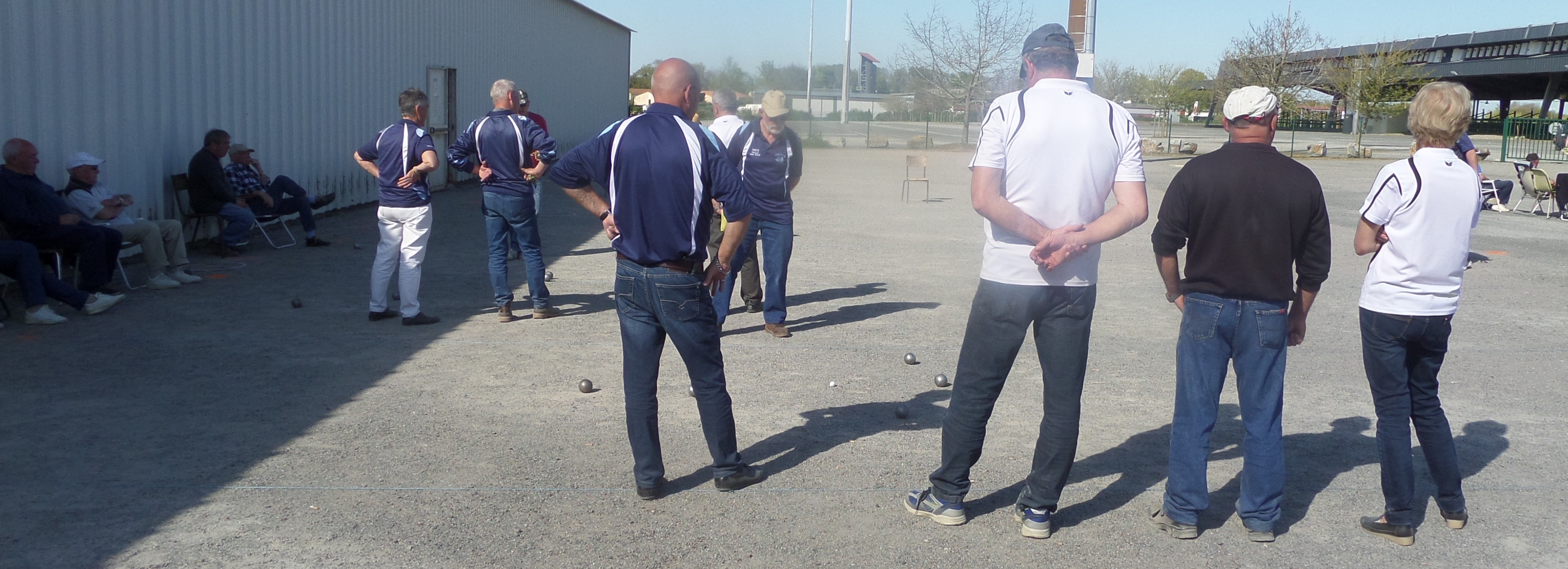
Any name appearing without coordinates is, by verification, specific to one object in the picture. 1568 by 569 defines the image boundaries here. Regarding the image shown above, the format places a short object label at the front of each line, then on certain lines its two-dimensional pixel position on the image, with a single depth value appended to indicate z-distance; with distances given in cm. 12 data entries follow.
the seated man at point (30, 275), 752
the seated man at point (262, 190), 1147
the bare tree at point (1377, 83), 3747
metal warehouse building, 928
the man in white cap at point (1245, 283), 384
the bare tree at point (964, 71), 4012
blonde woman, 396
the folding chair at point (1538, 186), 1730
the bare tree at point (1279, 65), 3841
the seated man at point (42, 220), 799
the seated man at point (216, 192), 1080
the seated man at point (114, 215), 887
